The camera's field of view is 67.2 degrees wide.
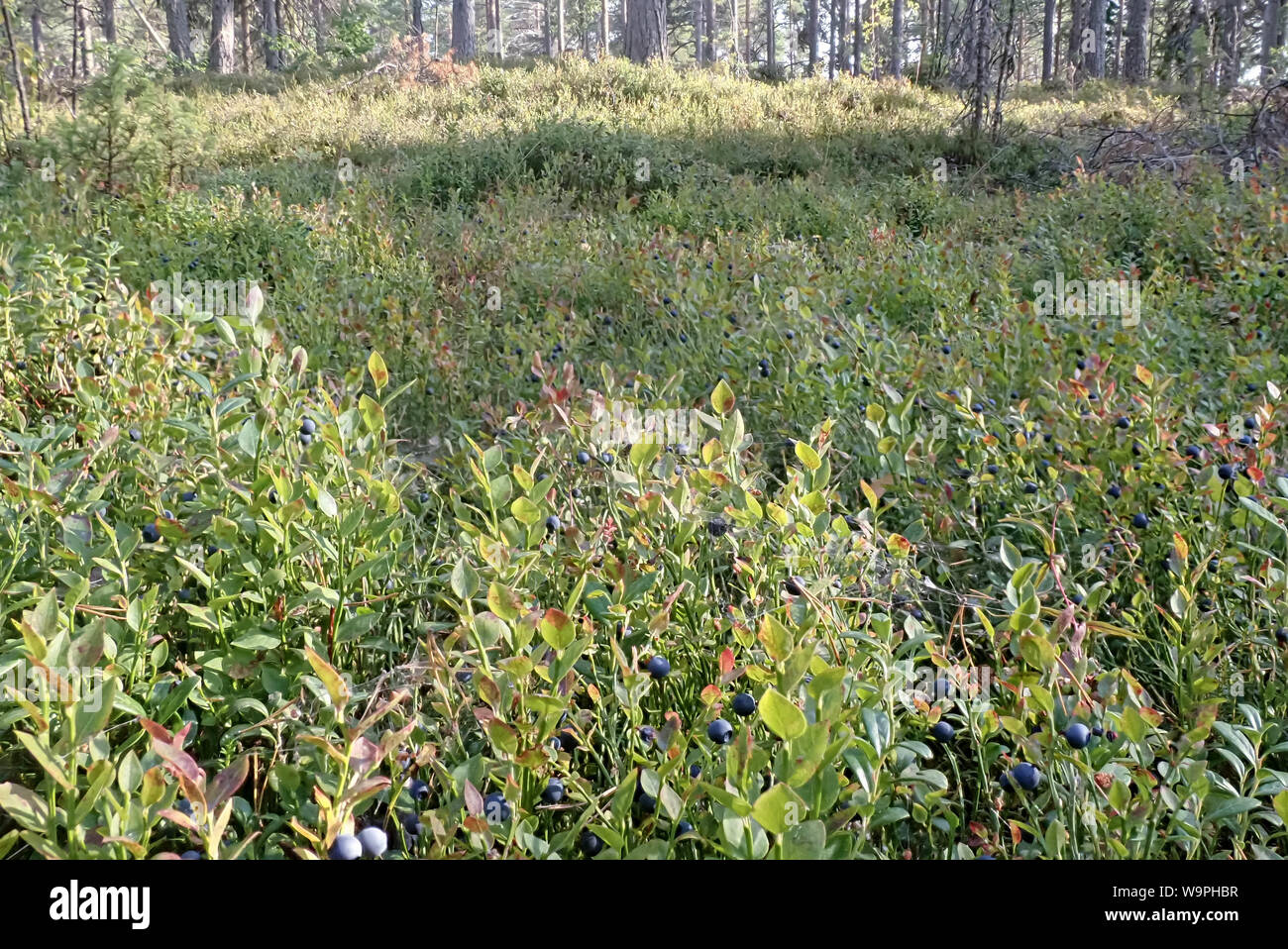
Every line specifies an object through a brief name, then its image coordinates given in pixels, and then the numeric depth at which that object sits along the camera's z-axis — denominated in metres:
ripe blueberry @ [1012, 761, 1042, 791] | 0.31
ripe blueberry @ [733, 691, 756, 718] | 0.34
